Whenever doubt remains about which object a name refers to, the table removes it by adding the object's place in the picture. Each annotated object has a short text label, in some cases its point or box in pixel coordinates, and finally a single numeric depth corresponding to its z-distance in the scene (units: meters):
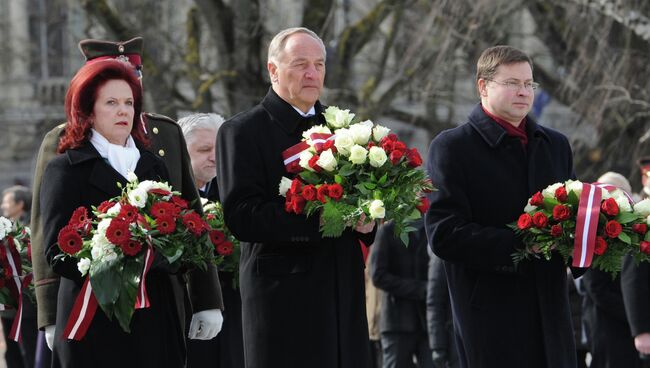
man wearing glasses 12.55
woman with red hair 11.57
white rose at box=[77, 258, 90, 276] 11.31
